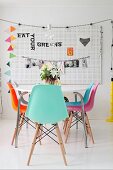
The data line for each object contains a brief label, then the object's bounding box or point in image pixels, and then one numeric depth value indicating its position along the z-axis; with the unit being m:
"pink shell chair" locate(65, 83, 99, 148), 3.74
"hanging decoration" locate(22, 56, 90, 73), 5.52
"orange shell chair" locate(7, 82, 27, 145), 3.97
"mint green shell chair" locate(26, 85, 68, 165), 3.07
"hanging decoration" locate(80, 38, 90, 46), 5.48
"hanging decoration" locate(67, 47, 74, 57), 5.51
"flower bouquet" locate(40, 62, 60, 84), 3.89
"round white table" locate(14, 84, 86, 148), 3.60
